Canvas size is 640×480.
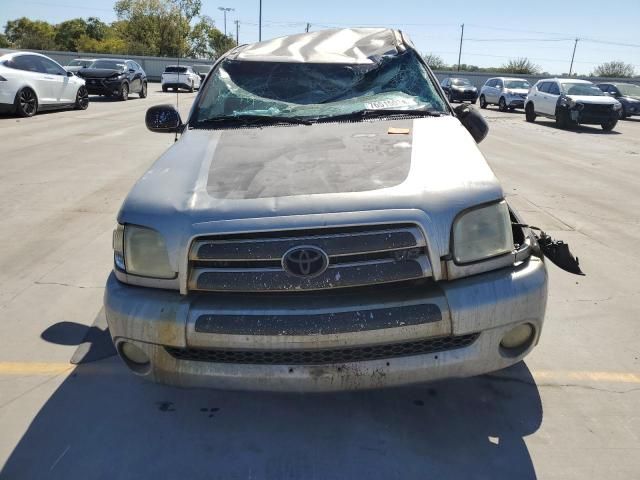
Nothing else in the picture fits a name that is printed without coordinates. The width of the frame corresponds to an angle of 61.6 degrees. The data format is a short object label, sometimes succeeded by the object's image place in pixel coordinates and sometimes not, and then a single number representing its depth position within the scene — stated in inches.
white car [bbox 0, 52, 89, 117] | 526.0
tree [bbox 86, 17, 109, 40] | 3134.8
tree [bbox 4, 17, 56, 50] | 2679.6
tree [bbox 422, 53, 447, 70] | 2869.1
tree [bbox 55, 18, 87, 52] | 2992.1
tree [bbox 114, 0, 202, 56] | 2640.3
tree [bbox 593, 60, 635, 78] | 2544.8
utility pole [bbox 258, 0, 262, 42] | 2081.2
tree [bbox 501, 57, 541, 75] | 2591.8
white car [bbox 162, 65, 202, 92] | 1123.3
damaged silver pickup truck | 88.4
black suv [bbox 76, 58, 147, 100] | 823.7
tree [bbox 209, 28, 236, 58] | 3265.3
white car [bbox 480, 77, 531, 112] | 929.5
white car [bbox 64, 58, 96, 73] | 896.9
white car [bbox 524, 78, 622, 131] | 633.0
